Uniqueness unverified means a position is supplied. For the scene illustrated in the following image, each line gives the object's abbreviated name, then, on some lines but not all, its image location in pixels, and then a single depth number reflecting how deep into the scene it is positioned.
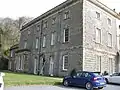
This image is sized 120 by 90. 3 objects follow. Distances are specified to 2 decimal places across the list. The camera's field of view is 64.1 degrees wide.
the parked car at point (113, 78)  10.57
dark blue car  8.37
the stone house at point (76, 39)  12.88
